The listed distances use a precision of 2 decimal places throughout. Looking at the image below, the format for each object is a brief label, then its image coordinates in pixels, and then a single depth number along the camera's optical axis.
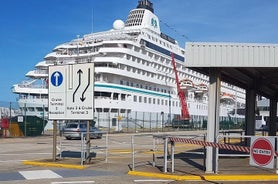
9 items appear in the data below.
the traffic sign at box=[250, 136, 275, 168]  8.27
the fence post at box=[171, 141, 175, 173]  11.78
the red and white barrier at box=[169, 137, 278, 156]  9.89
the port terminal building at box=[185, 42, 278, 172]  11.22
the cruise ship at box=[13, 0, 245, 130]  59.34
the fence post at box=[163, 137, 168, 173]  11.80
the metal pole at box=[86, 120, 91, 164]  14.24
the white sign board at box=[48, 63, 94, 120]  14.41
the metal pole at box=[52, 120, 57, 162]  14.82
